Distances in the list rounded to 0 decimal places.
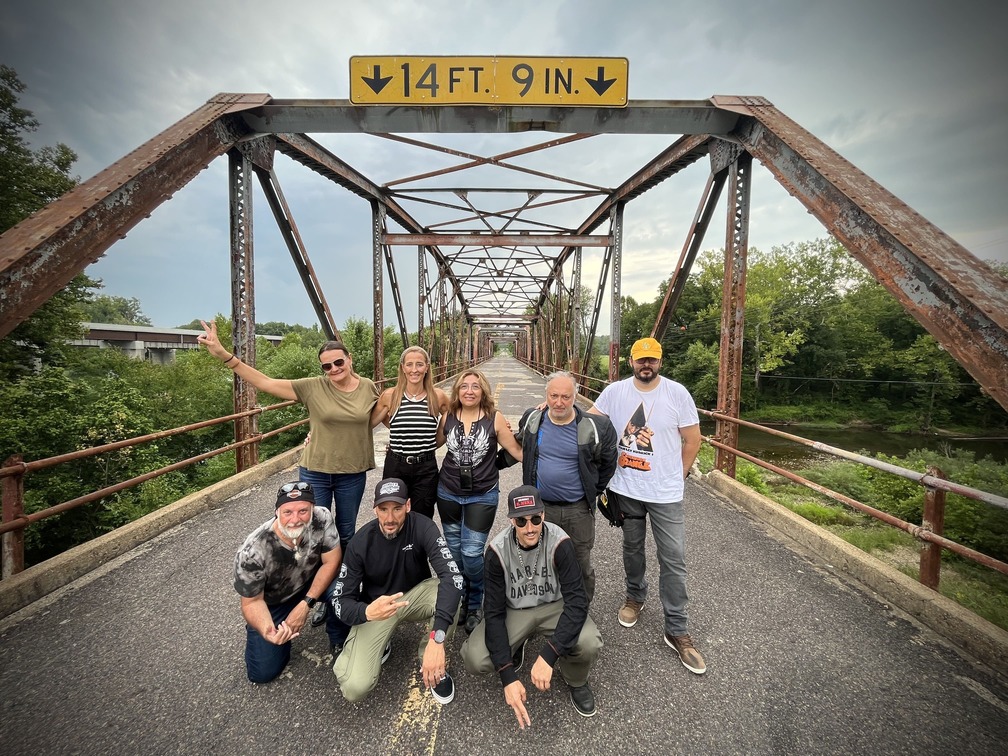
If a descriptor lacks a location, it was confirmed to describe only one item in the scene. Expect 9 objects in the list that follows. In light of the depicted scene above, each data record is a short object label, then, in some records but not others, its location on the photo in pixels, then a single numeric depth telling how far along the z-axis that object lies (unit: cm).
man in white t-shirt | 262
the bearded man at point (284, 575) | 229
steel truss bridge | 239
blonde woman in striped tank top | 287
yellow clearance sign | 422
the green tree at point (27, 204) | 1105
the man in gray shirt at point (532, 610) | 216
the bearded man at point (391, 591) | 221
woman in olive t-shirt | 300
